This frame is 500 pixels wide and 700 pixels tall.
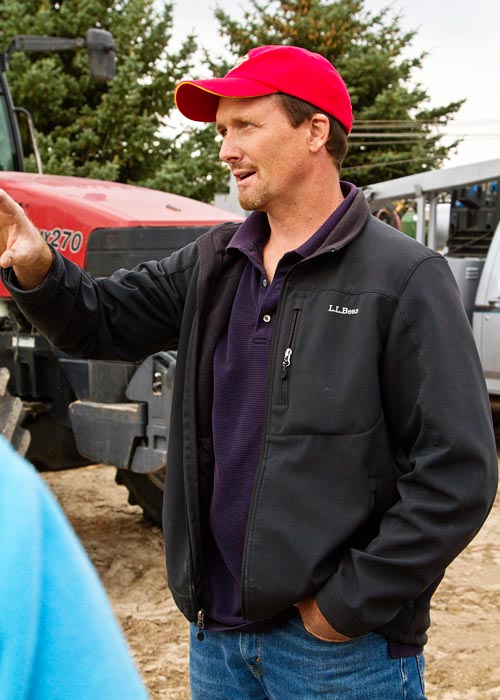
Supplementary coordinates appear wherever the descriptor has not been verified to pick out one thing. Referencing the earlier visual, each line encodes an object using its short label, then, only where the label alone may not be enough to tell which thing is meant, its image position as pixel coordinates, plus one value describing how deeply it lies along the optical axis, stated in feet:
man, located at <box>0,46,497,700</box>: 7.56
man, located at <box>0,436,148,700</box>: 4.20
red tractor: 14.04
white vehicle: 25.74
